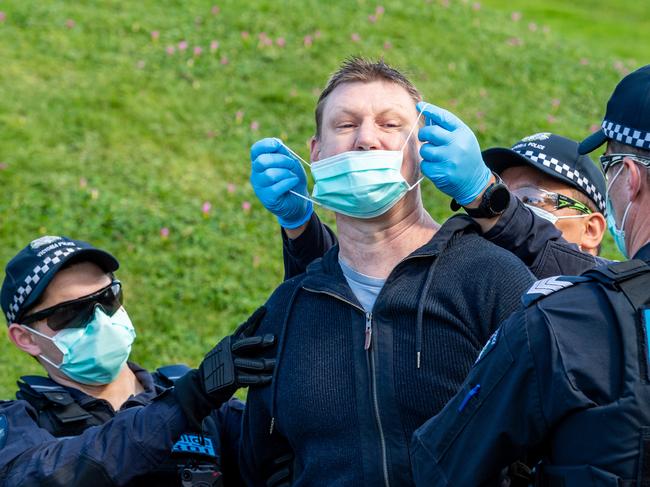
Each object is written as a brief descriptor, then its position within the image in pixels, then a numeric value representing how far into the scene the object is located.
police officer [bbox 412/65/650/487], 2.29
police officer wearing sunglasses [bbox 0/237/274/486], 3.67
